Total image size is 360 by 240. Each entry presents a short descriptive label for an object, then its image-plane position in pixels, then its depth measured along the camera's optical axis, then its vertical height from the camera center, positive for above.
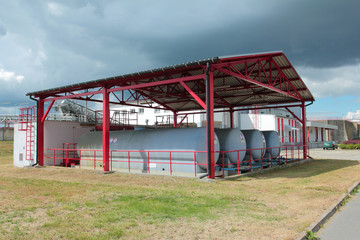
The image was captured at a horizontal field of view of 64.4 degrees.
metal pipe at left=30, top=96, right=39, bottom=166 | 20.86 -0.54
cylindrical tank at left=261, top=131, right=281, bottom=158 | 22.08 -0.53
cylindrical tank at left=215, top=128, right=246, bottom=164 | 16.39 -0.43
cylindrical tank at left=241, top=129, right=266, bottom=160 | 19.36 -0.47
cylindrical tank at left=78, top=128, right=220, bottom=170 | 15.06 -0.48
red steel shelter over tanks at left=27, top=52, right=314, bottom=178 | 13.62 +3.28
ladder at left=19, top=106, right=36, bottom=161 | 21.29 +0.61
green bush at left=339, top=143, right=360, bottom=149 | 46.53 -2.11
